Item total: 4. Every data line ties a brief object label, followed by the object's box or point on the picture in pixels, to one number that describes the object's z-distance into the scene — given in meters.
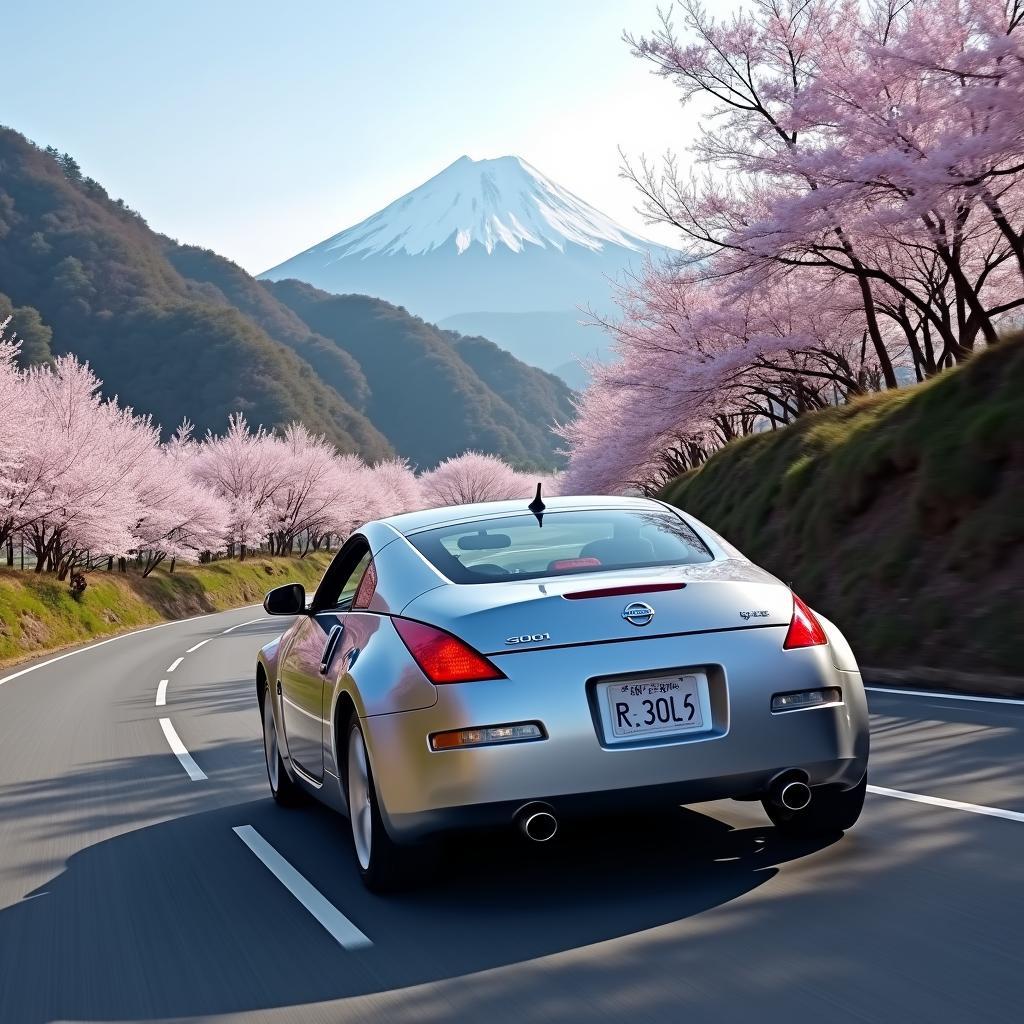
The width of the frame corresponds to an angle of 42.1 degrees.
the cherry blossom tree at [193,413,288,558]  83.19
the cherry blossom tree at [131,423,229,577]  59.09
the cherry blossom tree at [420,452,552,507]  125.50
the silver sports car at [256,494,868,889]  4.65
